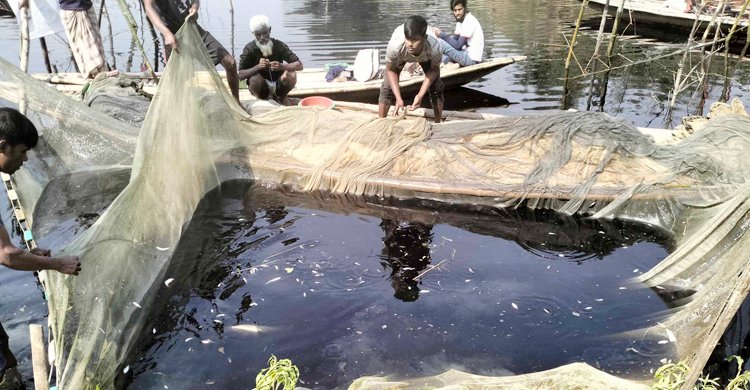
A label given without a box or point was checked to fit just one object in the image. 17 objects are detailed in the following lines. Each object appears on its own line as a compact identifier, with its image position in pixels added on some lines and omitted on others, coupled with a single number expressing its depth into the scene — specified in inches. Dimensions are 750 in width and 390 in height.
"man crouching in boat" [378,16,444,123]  235.3
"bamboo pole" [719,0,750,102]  375.5
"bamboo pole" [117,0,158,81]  305.1
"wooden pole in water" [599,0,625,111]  378.3
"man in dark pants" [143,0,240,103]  229.5
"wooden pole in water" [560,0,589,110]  382.0
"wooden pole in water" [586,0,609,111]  372.2
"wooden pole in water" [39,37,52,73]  382.2
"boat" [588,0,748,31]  534.9
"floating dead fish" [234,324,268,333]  155.6
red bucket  281.1
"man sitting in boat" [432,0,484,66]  372.5
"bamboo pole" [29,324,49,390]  91.9
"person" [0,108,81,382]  101.4
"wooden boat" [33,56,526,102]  321.7
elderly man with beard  288.8
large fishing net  139.3
